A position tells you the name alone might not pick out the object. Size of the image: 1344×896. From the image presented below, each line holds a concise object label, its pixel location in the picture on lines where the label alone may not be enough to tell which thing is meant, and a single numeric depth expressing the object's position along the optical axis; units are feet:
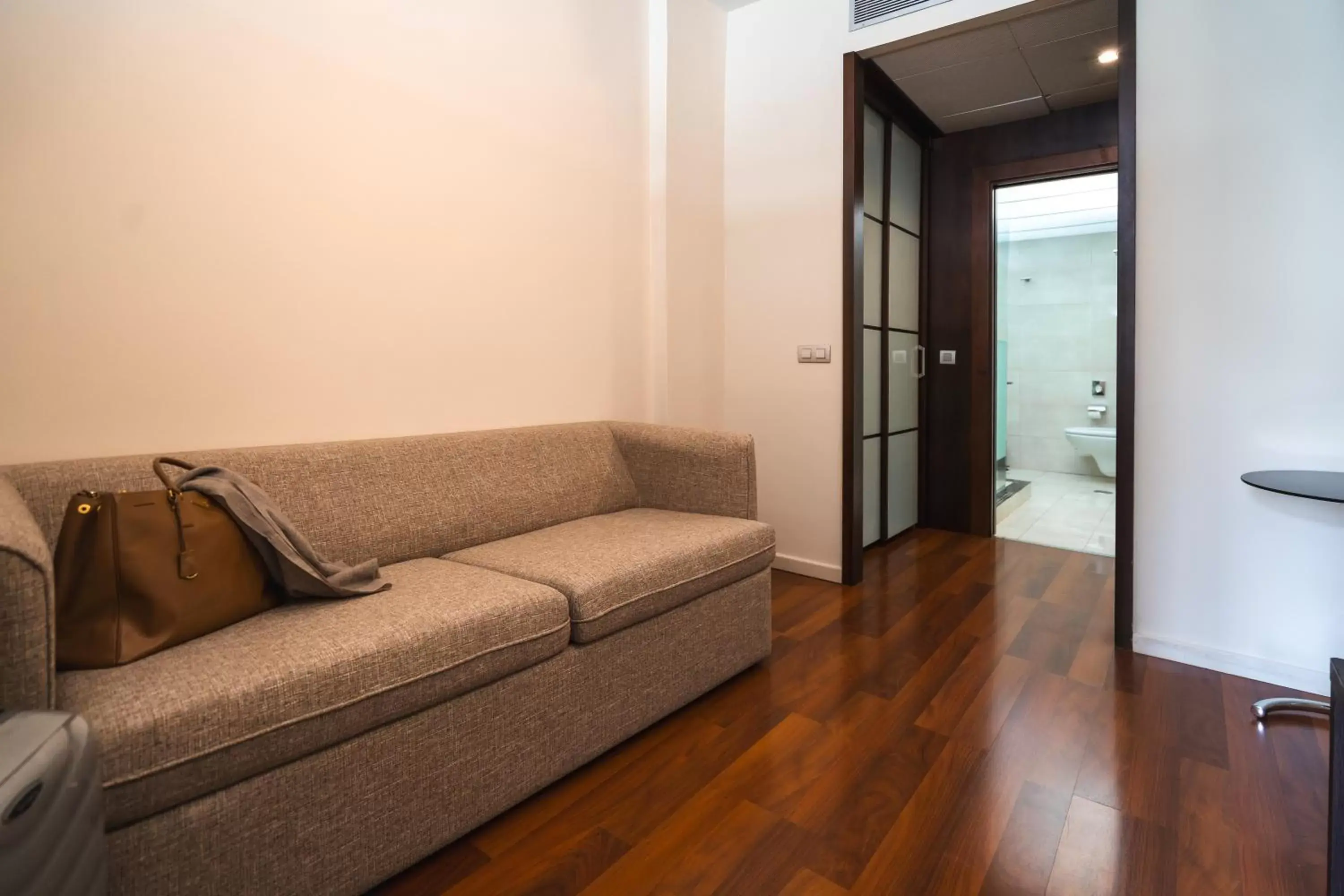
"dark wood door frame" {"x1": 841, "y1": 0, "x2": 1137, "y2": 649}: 7.52
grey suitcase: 2.45
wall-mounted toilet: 19.30
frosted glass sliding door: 11.89
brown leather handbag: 3.87
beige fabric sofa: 3.44
